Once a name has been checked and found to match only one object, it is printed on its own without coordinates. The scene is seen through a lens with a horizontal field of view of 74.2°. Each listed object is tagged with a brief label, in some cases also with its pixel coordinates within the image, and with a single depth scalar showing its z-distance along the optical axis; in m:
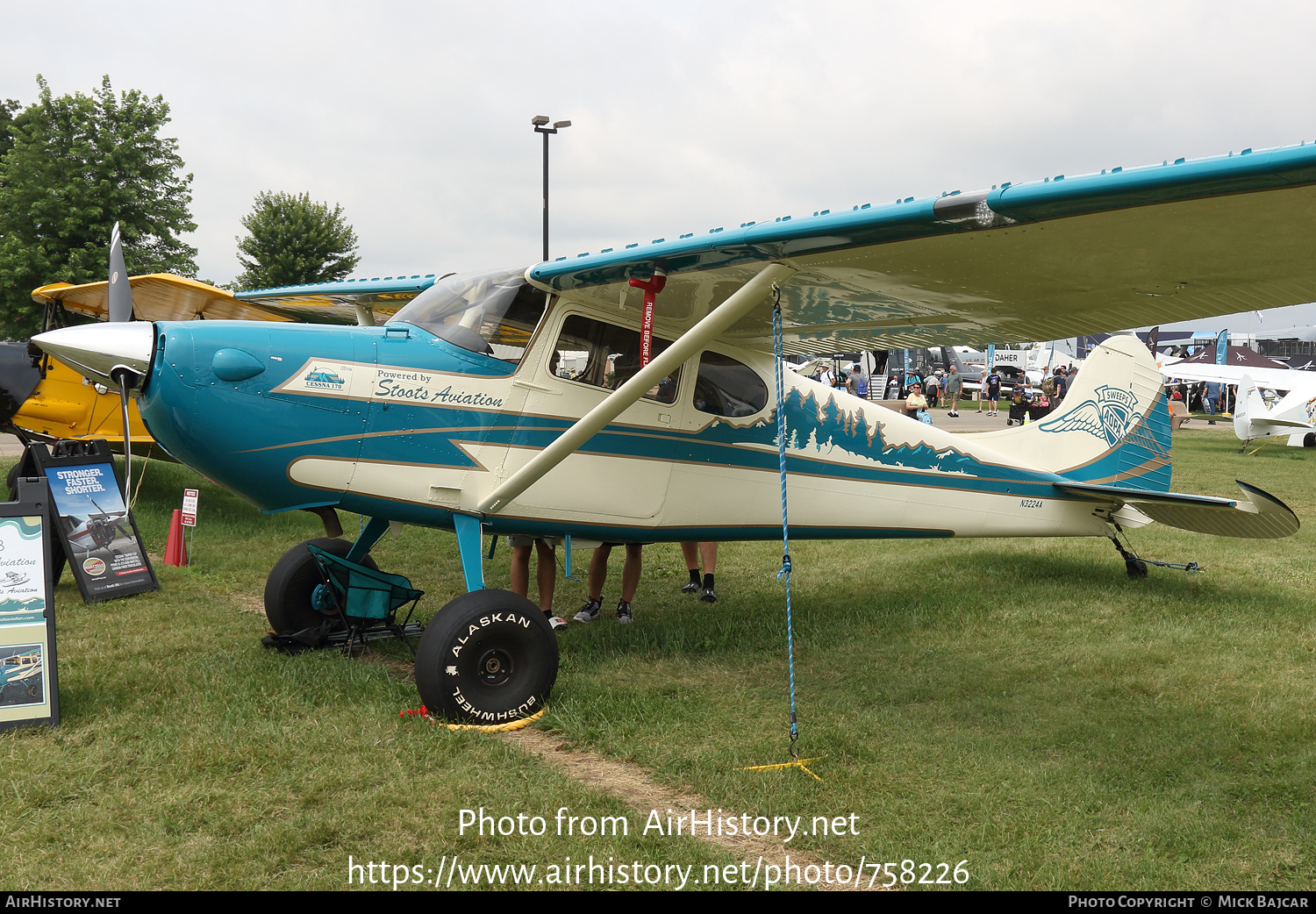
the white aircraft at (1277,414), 22.58
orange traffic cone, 8.92
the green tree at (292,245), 34.59
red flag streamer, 5.04
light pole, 21.89
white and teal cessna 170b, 3.98
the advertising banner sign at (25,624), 4.46
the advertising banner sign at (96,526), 7.45
